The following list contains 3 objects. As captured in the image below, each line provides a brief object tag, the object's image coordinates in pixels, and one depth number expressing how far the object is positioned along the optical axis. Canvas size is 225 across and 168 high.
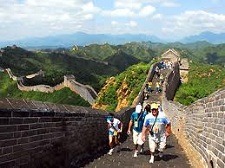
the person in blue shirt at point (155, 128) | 7.01
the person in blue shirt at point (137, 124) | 8.11
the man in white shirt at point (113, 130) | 8.51
